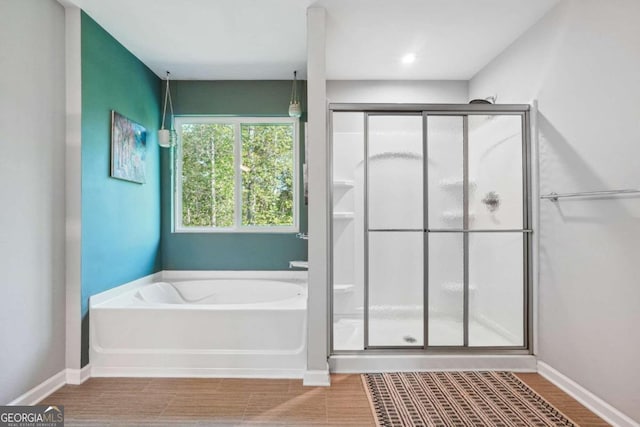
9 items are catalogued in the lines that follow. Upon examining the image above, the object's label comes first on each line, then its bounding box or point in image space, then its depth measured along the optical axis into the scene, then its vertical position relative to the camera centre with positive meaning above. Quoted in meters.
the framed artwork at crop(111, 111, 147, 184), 2.89 +0.57
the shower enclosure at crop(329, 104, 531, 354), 2.69 -0.09
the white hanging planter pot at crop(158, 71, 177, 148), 3.58 +0.78
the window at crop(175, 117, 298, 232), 3.88 +0.46
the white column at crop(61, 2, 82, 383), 2.46 +0.19
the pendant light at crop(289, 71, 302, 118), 3.50 +1.10
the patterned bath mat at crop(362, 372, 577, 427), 1.98 -1.07
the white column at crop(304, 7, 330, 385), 2.45 -0.03
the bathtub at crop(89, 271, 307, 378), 2.52 -0.83
